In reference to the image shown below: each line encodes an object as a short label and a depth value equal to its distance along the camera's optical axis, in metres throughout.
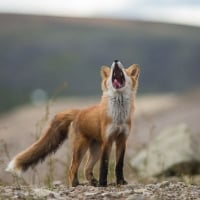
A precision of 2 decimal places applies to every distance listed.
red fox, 16.92
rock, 27.19
